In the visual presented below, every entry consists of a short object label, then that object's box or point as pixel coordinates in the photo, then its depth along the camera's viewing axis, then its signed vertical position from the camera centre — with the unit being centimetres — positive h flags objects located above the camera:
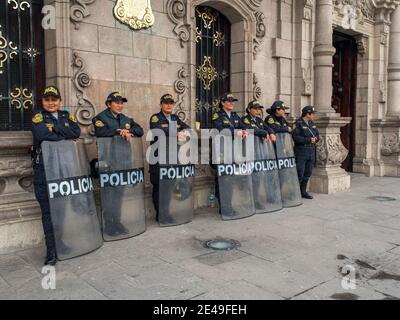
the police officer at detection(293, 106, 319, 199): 825 -28
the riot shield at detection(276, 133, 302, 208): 763 -79
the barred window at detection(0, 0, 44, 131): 549 +96
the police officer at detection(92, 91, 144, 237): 550 +1
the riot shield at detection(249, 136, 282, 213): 713 -87
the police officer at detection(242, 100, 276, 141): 717 +12
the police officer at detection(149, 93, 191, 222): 619 +4
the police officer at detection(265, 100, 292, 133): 772 +20
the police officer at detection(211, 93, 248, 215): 677 +15
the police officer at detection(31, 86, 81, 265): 467 -10
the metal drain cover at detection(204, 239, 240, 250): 525 -150
